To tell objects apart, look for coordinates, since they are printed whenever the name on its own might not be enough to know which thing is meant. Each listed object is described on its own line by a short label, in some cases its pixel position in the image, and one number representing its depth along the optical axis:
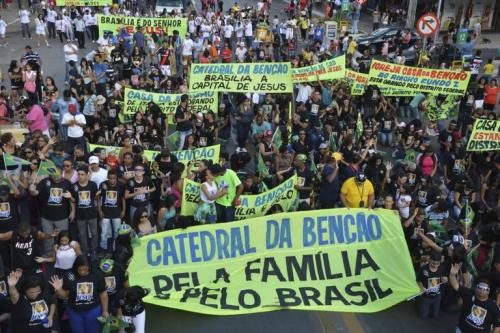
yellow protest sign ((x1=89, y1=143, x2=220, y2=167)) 9.71
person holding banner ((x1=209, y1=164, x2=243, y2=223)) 8.44
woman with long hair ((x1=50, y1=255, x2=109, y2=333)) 6.14
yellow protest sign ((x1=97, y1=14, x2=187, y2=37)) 18.30
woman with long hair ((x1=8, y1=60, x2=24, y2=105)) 14.74
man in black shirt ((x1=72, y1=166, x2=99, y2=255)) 7.98
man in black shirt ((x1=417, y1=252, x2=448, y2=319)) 7.45
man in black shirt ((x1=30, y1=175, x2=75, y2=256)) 7.87
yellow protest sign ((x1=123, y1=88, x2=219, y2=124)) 12.39
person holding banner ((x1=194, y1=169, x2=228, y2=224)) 8.23
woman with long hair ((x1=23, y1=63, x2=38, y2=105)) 14.44
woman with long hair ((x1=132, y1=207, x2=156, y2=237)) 7.57
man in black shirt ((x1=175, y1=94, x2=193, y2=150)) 11.59
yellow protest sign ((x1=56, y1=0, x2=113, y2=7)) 23.19
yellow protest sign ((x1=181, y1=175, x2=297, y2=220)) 8.48
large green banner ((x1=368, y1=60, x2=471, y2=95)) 13.53
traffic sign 14.44
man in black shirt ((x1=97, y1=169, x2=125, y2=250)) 8.14
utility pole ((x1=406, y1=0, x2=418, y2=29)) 29.28
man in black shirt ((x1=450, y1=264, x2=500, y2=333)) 6.40
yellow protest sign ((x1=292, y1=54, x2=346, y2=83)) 13.40
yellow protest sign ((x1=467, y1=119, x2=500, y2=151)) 10.87
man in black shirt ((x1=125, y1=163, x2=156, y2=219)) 8.40
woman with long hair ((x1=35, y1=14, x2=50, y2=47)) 23.24
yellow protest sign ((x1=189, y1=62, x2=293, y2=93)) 12.58
